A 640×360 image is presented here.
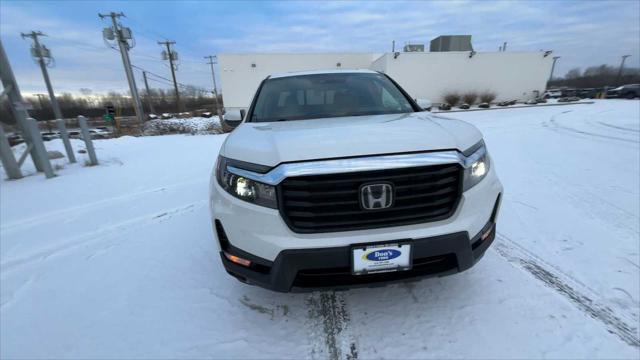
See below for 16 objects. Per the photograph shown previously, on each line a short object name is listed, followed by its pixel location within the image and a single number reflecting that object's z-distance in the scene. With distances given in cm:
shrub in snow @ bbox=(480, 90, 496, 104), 2644
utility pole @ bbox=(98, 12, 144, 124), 2195
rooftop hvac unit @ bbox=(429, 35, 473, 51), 2900
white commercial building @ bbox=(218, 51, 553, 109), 2581
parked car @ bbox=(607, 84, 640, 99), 2373
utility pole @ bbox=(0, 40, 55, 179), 538
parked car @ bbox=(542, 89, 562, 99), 2929
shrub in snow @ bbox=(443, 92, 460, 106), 2578
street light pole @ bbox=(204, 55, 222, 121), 4852
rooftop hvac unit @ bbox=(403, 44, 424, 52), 3158
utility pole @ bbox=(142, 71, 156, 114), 3997
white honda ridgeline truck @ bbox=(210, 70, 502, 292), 150
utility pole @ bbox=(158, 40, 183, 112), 3712
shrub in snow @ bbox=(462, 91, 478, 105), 2597
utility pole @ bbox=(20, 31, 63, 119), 2668
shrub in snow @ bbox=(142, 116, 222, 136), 1347
